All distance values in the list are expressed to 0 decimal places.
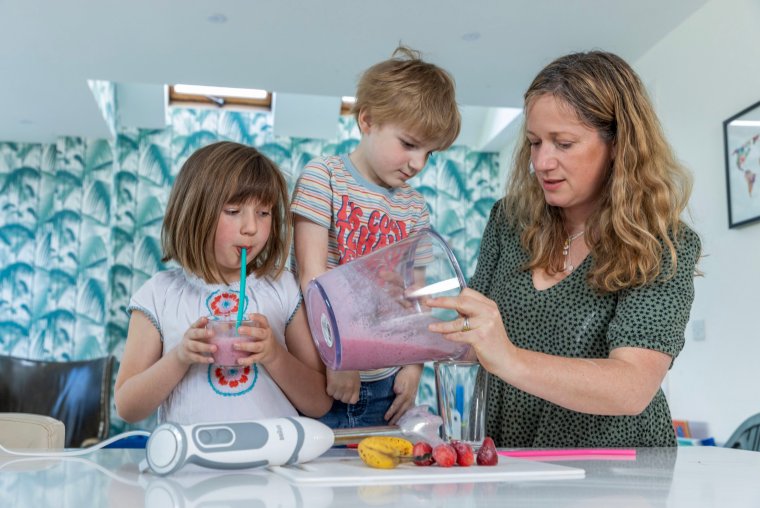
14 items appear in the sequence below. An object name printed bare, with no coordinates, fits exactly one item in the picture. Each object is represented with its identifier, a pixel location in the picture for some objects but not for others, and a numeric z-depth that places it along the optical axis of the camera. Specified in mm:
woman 1250
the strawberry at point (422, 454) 904
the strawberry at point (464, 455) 909
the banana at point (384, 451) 875
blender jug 907
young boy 1490
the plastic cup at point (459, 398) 1032
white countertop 667
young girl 1298
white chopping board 786
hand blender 812
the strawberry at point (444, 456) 899
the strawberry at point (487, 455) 920
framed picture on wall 3505
